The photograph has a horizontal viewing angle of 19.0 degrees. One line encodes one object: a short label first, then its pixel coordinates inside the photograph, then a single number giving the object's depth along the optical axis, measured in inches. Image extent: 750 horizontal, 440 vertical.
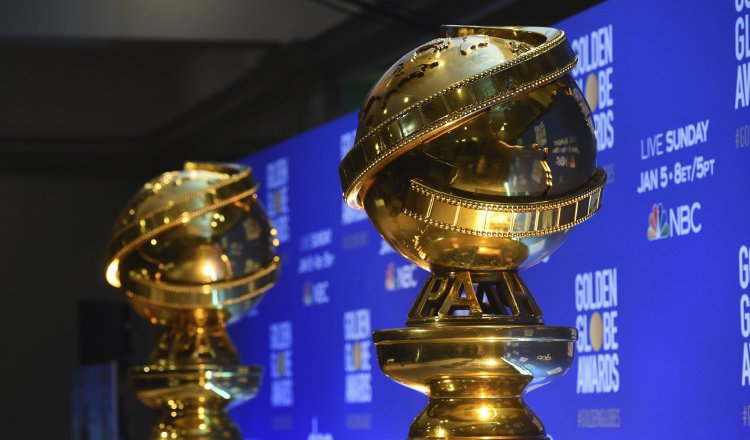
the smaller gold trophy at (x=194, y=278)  261.1
